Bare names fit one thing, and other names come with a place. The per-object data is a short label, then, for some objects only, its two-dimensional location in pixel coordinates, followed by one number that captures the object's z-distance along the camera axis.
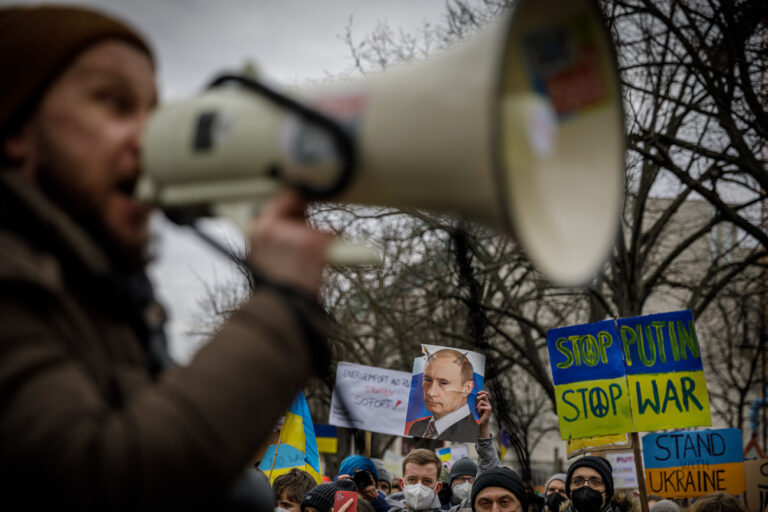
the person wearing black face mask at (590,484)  5.34
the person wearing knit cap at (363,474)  6.69
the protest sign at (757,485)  7.07
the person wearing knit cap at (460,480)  7.34
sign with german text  7.75
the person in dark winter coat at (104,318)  0.74
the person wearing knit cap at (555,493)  6.71
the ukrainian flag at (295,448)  6.01
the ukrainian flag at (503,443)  14.89
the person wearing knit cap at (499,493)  4.69
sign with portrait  6.54
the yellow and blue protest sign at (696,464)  6.93
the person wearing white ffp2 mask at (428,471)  5.35
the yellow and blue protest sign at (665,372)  5.82
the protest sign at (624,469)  9.85
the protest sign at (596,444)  6.44
